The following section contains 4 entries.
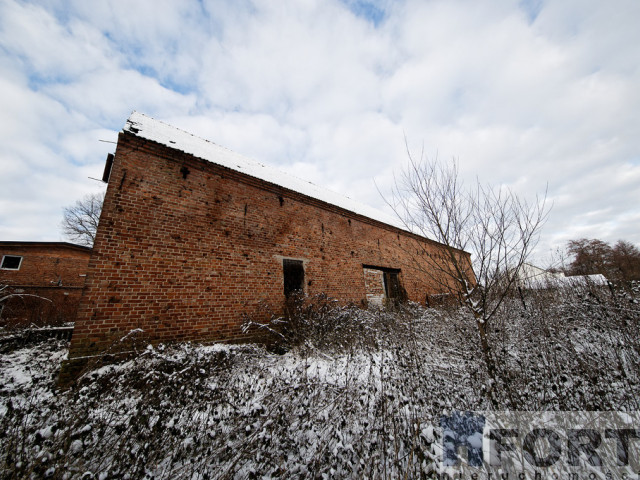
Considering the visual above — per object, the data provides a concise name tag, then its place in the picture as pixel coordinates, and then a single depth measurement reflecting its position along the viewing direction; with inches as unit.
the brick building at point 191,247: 169.0
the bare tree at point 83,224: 754.2
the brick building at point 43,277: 436.8
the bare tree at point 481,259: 123.0
